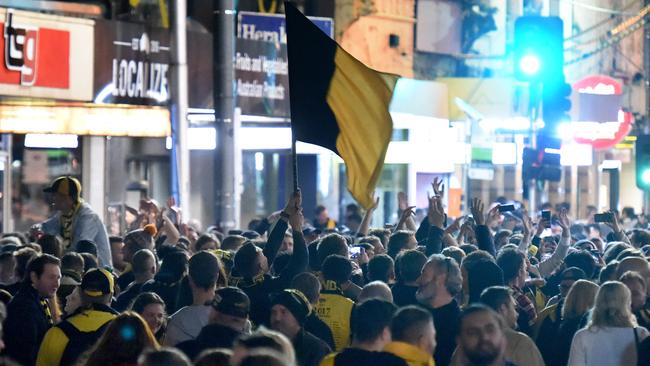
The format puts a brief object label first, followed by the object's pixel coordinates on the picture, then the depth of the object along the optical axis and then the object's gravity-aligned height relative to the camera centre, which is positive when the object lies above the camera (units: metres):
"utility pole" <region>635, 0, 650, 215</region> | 32.78 +2.24
